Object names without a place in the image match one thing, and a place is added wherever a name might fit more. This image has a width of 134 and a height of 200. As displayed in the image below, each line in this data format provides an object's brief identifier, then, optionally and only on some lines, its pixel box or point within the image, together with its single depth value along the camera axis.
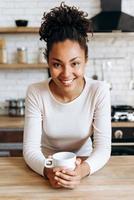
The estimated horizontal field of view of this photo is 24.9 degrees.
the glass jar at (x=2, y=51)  3.11
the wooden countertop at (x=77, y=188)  1.04
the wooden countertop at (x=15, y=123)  2.69
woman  1.30
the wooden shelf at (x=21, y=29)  3.04
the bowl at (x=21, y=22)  3.08
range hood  2.92
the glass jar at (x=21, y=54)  3.17
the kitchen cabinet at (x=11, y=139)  2.69
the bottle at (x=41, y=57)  3.17
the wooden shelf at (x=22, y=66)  3.07
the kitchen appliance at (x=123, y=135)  2.72
